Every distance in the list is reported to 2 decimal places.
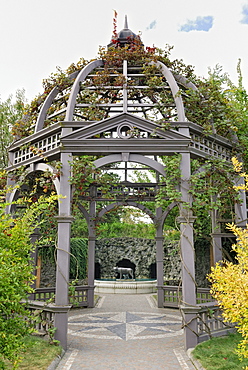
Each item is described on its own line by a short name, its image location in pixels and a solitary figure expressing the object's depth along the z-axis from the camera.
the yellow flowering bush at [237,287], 3.14
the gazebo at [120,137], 5.84
